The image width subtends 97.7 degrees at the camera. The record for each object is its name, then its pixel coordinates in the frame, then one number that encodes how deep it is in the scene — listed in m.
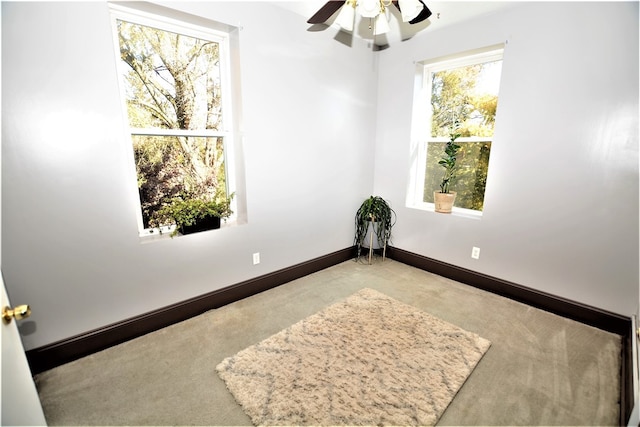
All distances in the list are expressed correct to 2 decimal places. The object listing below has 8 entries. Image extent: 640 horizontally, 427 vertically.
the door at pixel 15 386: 0.80
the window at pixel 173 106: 1.85
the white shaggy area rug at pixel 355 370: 1.36
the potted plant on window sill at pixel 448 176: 2.71
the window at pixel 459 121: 2.56
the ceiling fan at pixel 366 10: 1.73
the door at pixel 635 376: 1.14
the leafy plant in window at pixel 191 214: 2.01
